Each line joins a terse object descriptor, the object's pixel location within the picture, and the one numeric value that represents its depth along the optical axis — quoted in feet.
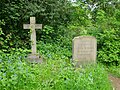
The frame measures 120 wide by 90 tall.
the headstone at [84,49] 16.05
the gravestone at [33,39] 15.36
